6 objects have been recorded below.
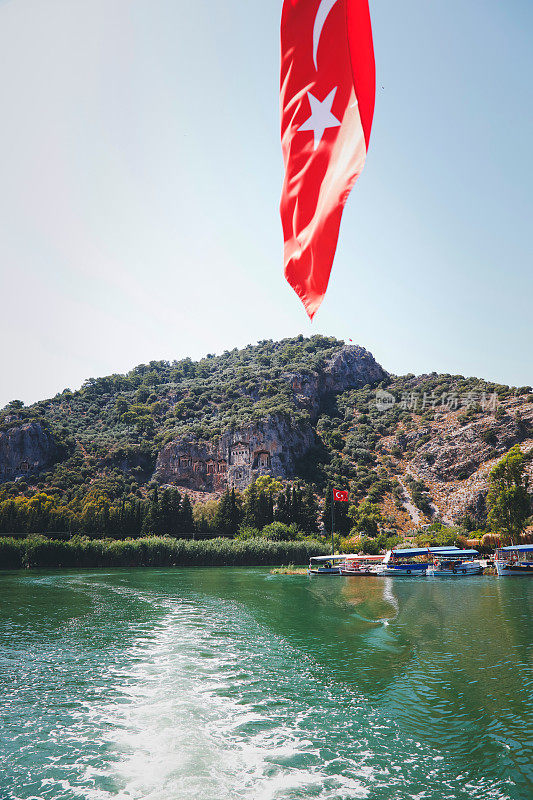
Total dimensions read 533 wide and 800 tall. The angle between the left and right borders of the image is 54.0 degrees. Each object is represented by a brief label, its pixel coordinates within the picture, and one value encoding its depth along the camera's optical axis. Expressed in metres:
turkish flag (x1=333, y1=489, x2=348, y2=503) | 59.28
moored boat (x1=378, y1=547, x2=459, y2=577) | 48.47
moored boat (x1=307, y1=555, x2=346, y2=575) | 50.81
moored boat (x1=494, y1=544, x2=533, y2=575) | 44.81
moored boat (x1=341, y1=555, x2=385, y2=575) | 49.66
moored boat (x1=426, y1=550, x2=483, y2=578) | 47.19
